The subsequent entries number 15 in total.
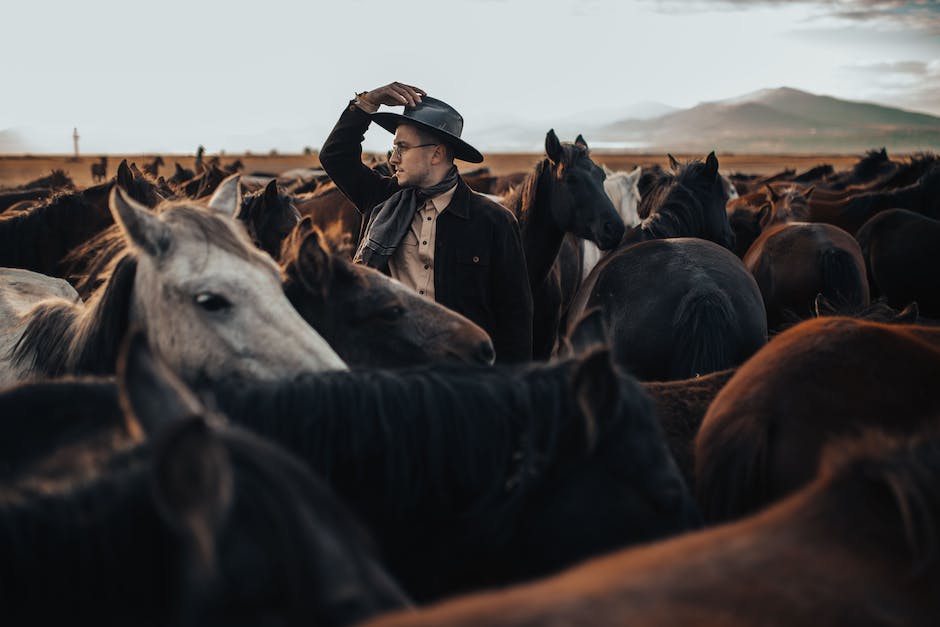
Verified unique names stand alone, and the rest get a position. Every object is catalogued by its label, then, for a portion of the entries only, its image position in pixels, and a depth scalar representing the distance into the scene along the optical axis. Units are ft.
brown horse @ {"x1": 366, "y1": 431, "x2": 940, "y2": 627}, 3.13
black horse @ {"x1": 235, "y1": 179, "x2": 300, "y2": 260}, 17.88
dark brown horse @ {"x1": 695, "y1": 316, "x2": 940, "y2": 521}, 7.32
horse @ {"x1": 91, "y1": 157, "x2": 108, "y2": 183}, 107.45
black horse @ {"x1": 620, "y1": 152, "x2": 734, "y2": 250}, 22.16
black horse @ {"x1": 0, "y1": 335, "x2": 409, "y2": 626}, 3.12
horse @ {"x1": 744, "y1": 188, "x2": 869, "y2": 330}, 23.95
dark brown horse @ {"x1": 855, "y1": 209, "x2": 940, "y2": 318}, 31.17
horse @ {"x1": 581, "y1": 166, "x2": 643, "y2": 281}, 32.71
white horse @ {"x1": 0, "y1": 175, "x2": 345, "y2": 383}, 7.39
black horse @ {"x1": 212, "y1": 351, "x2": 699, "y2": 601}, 5.23
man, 13.99
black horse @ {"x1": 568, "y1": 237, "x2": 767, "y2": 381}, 14.58
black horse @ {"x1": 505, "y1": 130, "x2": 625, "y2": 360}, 21.11
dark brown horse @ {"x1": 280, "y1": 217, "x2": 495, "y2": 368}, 9.49
